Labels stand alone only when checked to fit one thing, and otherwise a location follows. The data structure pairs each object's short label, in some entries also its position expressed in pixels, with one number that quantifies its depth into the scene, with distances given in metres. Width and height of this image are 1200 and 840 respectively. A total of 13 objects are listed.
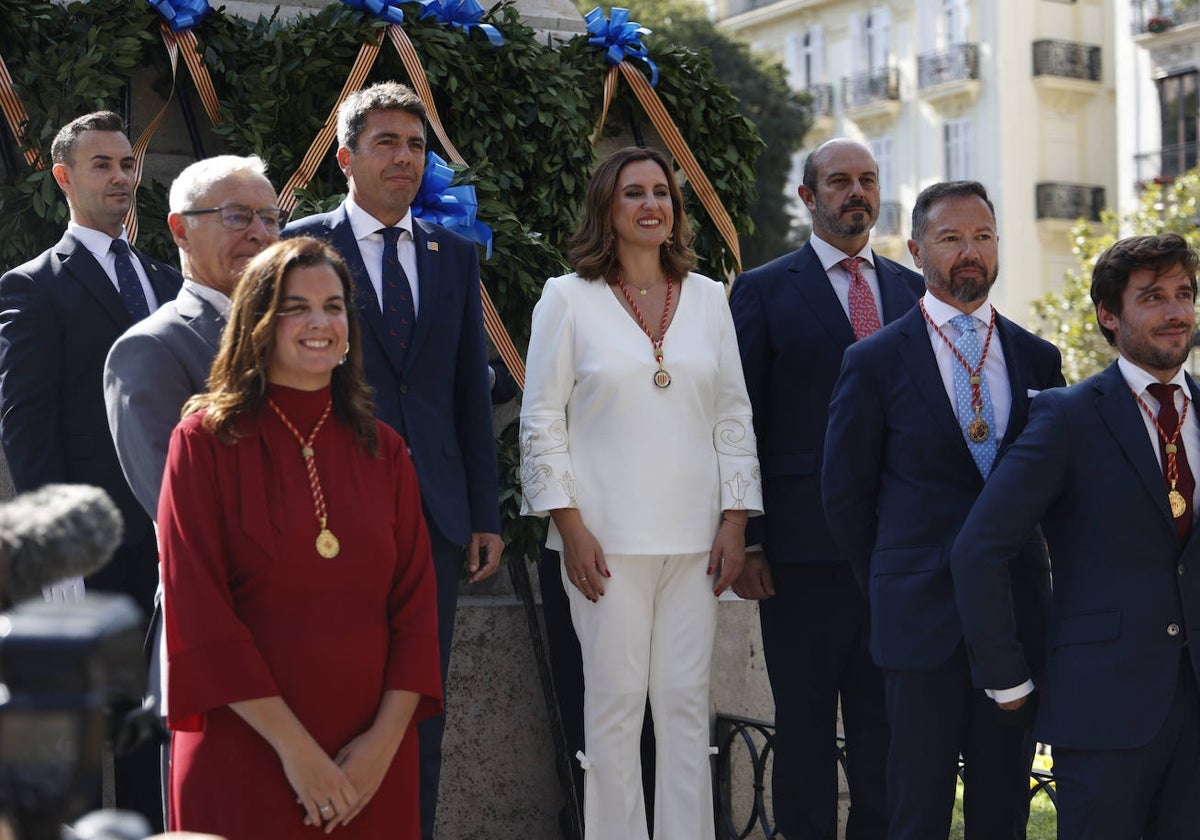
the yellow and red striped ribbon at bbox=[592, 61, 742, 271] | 13.19
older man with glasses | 7.66
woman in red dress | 6.84
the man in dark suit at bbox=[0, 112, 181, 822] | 9.28
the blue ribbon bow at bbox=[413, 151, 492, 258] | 11.30
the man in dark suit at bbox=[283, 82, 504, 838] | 9.20
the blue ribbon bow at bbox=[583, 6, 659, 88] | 13.10
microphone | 3.47
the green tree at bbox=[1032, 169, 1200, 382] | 43.19
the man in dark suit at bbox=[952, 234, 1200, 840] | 8.00
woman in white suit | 9.64
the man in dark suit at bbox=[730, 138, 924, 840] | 10.23
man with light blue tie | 8.89
